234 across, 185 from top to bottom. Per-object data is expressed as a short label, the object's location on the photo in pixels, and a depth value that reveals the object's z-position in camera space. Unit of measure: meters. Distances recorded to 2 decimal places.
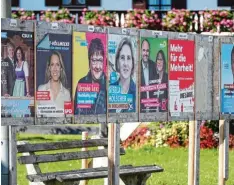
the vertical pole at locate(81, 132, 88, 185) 12.97
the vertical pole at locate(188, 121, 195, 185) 11.27
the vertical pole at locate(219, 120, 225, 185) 11.93
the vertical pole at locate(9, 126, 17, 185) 9.35
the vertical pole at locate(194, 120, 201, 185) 11.26
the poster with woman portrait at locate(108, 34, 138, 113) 10.08
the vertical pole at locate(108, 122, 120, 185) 10.15
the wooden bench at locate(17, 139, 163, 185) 10.36
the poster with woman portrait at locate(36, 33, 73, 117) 9.32
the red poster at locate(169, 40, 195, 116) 10.87
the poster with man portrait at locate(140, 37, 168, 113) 10.49
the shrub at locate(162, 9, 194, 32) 27.84
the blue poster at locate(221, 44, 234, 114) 11.66
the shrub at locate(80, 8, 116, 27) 28.88
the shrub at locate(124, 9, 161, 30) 28.56
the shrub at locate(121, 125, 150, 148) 21.55
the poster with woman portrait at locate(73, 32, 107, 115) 9.70
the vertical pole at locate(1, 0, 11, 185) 9.51
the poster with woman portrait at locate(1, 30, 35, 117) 8.97
